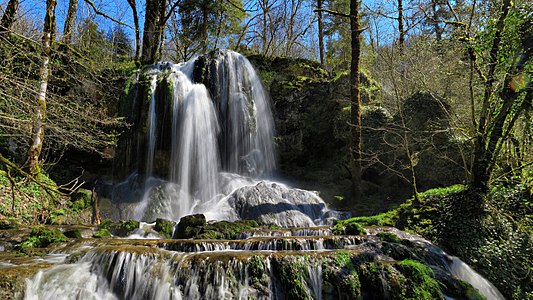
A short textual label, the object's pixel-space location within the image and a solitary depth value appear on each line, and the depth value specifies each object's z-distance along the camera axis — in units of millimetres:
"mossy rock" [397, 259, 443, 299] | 4246
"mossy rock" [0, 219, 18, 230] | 7117
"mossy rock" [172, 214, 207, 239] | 7090
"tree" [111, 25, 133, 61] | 22569
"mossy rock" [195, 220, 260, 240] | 6579
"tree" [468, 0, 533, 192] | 5852
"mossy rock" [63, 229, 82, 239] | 6781
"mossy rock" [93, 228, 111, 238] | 7125
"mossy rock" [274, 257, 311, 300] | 4203
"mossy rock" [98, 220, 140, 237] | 7707
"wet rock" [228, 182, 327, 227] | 8688
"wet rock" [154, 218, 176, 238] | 7645
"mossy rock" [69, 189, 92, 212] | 9698
